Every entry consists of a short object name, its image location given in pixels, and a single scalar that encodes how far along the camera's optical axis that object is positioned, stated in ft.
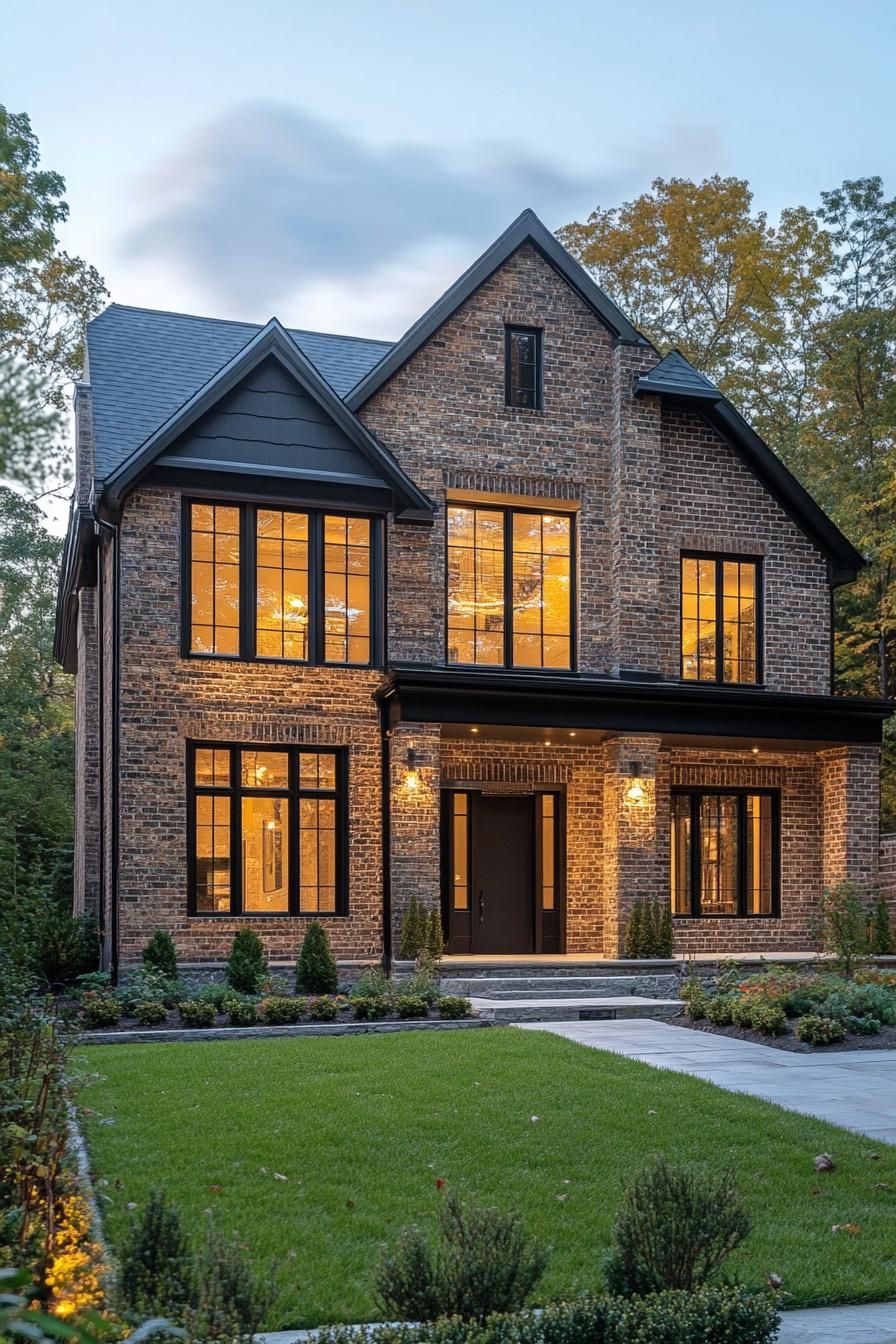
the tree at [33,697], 80.23
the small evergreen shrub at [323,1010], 44.04
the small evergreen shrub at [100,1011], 41.98
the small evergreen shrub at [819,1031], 39.63
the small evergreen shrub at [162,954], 51.16
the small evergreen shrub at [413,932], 53.83
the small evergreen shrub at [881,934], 59.77
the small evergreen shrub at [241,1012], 42.98
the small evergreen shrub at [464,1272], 15.03
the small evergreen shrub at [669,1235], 16.17
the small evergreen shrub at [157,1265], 14.35
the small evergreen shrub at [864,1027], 41.50
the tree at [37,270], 77.36
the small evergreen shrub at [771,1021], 41.32
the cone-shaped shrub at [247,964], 50.65
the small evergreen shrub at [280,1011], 43.14
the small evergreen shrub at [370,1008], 44.11
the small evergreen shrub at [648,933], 57.31
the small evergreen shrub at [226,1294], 13.89
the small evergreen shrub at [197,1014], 42.73
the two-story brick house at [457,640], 54.65
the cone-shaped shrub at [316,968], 51.75
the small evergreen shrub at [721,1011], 44.21
